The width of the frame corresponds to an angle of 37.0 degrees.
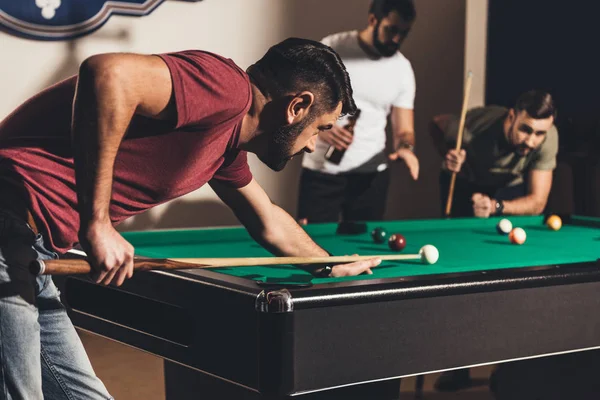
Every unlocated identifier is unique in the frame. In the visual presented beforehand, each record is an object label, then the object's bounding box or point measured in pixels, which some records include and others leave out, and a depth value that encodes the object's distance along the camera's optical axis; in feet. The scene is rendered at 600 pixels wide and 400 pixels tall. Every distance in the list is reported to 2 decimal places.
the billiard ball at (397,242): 8.19
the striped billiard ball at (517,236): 8.79
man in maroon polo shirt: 4.69
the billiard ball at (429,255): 7.22
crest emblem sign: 12.69
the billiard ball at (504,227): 9.55
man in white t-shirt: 12.33
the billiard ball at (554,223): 10.11
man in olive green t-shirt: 11.96
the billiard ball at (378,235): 8.86
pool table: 5.47
